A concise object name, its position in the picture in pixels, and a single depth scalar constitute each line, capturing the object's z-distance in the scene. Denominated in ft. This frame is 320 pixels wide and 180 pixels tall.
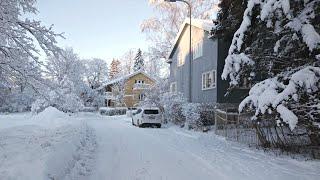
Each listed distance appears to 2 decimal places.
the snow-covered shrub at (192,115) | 45.91
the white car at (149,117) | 52.17
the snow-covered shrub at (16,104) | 99.17
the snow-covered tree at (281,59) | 18.79
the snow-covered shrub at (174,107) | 52.55
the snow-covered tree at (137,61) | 179.84
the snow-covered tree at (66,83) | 23.36
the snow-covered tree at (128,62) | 190.20
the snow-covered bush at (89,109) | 116.99
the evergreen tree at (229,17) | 26.27
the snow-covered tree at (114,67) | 208.06
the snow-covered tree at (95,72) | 155.63
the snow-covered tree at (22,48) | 20.89
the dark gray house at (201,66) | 51.39
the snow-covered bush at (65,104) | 77.20
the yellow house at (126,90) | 126.72
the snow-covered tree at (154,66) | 88.86
